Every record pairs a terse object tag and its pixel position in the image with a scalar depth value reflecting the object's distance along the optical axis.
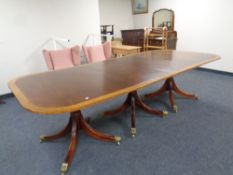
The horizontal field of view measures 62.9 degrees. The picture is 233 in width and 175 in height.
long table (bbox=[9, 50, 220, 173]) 1.32
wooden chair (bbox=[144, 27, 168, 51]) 4.59
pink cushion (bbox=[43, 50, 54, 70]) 3.01
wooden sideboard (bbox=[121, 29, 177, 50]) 4.80
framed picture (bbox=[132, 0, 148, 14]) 5.48
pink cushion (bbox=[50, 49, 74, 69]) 3.08
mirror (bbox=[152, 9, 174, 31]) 4.82
